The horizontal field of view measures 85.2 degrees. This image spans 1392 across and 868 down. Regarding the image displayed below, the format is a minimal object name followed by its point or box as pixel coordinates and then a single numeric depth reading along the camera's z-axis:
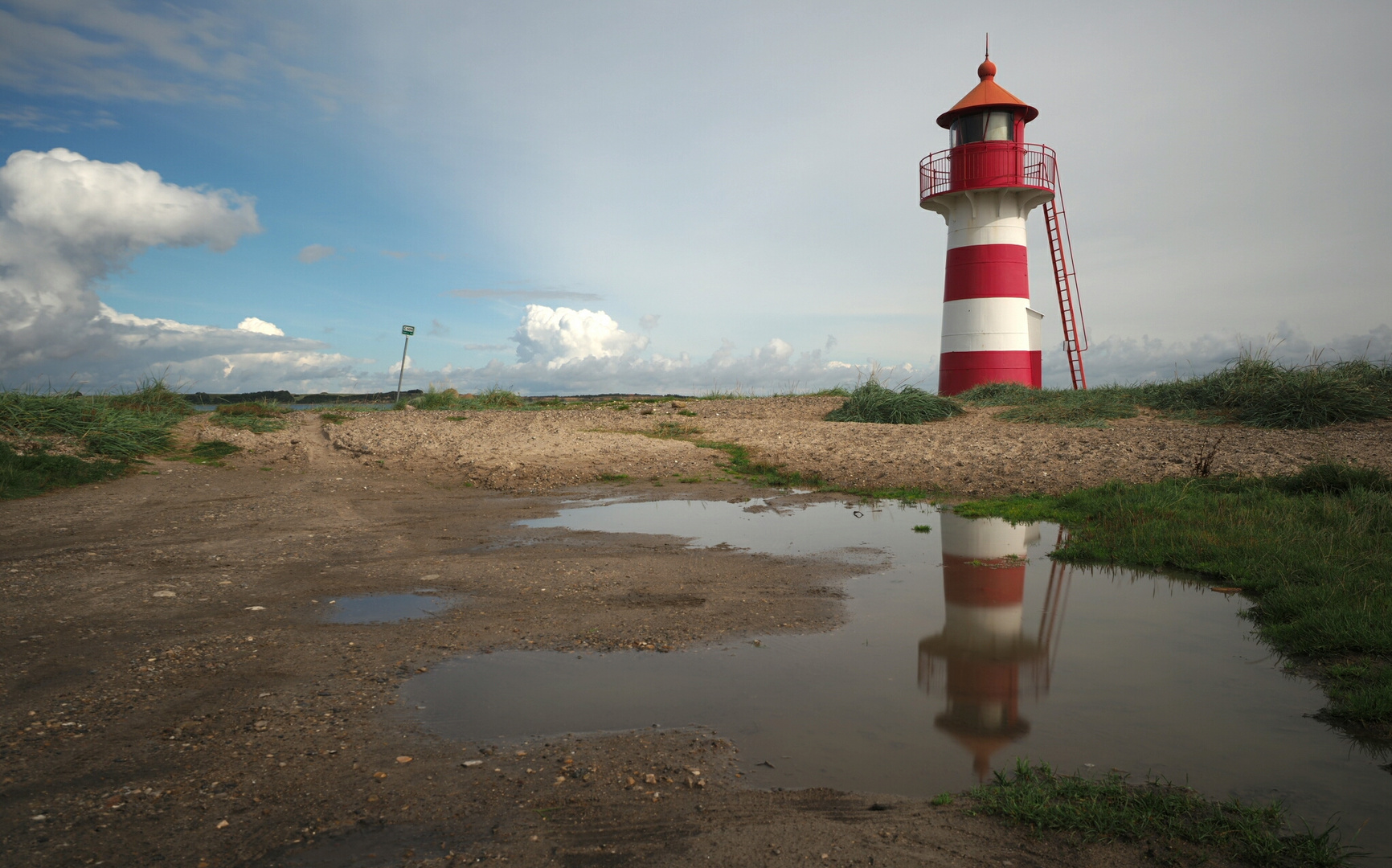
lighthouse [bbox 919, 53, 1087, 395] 20.47
